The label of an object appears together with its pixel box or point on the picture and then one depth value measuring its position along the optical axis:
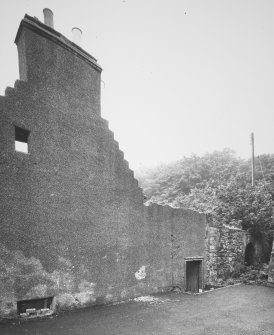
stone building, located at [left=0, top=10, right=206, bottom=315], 5.28
